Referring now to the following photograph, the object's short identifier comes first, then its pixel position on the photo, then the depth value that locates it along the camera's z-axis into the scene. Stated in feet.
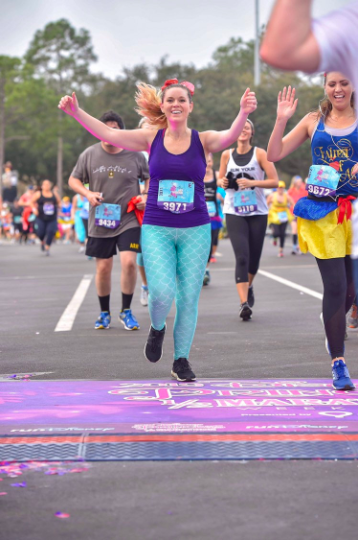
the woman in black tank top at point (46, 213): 86.33
